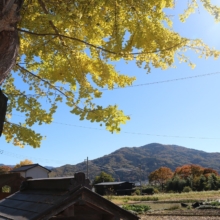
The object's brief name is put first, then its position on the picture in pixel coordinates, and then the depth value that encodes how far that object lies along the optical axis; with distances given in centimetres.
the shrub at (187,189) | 4534
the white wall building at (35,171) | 2744
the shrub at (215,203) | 2030
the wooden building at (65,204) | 263
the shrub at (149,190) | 5094
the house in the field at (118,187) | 5315
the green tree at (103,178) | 6531
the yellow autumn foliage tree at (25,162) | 6010
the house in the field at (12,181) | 815
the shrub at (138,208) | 1969
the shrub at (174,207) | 2002
